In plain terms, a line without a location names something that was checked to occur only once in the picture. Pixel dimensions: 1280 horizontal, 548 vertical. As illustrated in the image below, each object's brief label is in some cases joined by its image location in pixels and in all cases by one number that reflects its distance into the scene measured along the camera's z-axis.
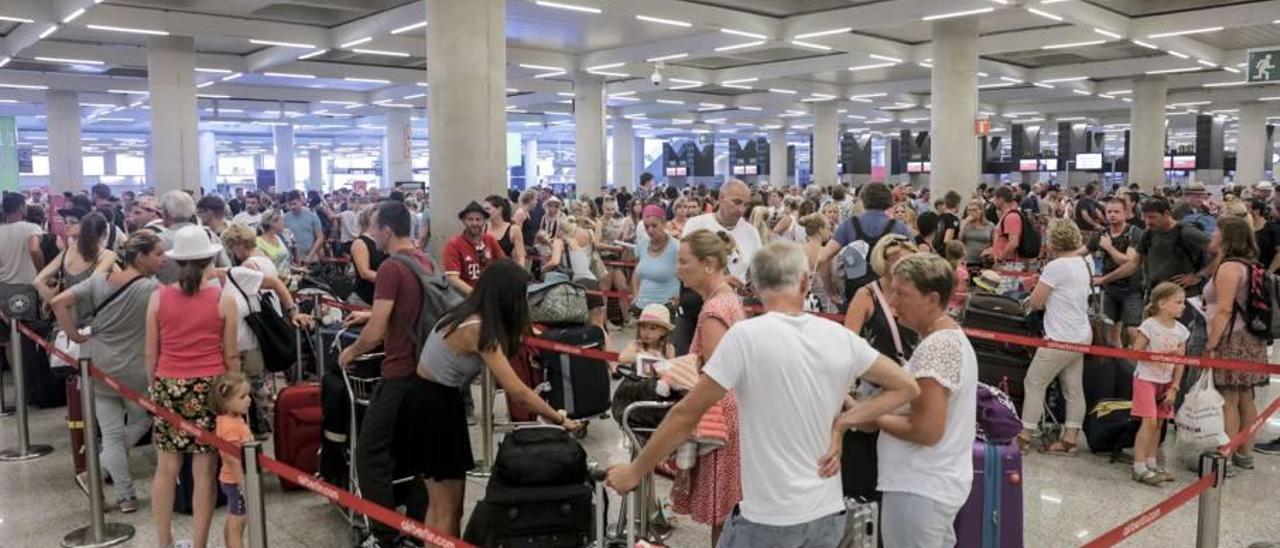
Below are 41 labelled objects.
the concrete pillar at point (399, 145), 35.59
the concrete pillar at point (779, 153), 46.88
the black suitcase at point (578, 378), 6.18
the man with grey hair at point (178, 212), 7.10
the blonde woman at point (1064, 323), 6.48
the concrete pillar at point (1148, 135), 26.89
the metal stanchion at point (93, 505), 4.95
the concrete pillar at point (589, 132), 24.91
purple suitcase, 3.82
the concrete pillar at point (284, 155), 45.38
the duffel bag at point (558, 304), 6.62
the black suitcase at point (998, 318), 7.07
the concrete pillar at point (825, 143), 33.97
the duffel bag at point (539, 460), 3.87
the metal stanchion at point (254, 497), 3.44
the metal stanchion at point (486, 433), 6.20
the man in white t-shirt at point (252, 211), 13.24
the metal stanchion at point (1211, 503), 3.46
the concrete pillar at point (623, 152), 40.22
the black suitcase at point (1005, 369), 7.06
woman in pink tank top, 4.66
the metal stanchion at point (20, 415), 6.32
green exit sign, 16.75
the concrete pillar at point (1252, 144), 34.03
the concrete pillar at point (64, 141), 27.14
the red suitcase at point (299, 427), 5.72
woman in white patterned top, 2.96
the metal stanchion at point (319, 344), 7.30
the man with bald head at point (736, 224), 6.61
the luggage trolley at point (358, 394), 5.07
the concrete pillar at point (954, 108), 18.17
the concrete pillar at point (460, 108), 11.62
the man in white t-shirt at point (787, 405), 2.71
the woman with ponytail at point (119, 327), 5.46
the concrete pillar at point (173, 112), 18.19
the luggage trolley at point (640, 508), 3.68
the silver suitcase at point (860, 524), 2.96
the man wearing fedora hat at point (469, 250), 7.51
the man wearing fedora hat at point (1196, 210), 10.21
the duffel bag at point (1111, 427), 6.52
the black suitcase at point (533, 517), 3.82
